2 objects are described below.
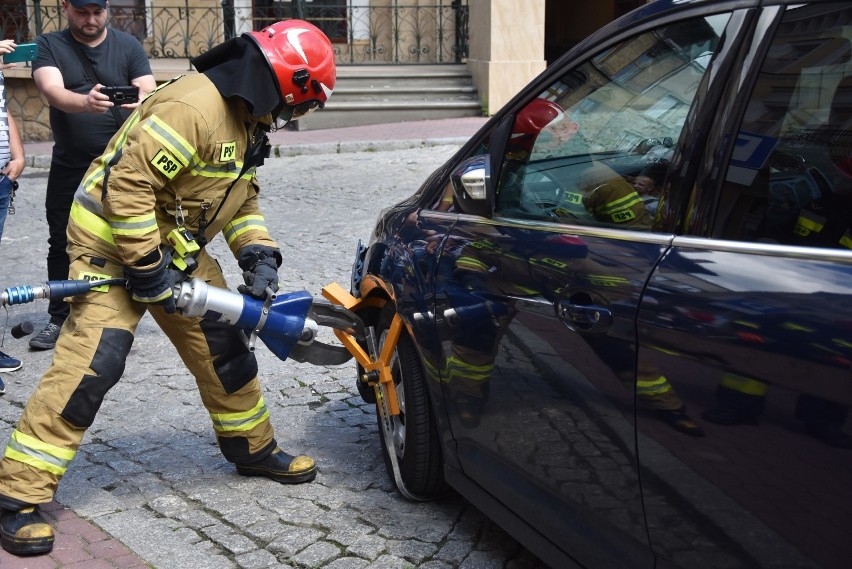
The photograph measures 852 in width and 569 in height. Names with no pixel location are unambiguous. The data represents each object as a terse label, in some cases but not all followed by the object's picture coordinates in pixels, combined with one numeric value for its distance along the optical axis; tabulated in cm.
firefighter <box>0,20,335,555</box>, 362
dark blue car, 216
